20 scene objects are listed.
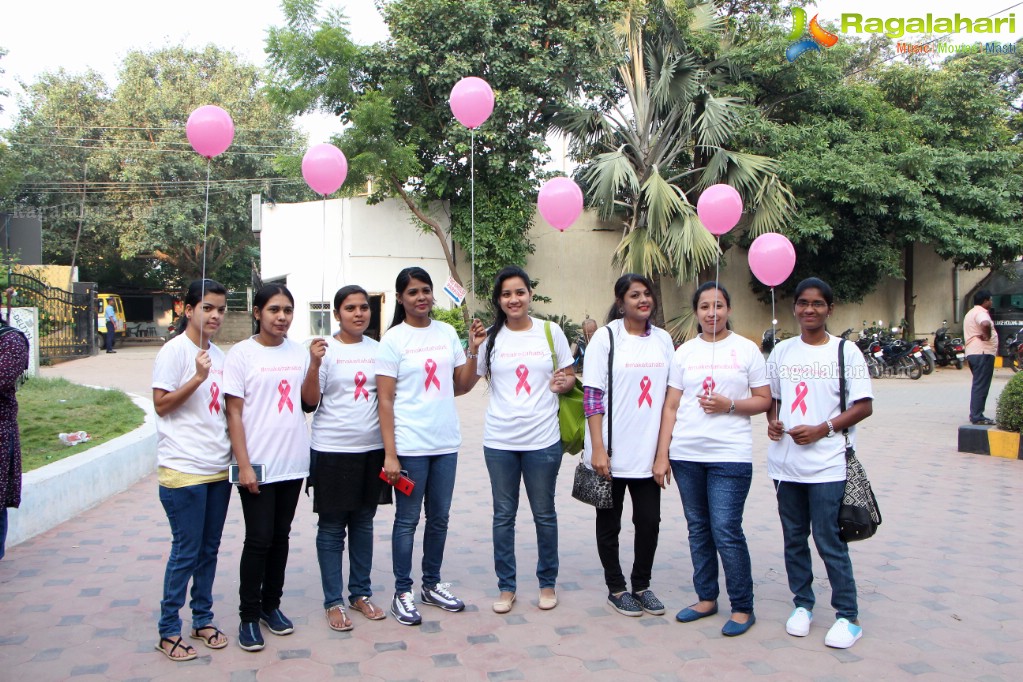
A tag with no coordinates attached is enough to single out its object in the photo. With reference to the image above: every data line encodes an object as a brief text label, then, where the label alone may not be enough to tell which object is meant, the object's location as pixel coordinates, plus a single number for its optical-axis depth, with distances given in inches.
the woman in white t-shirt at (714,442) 143.5
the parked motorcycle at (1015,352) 628.1
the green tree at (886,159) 666.8
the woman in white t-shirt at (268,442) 137.6
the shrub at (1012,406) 309.0
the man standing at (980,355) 366.6
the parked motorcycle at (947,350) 748.6
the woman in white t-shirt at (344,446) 147.3
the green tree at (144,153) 1010.7
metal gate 676.7
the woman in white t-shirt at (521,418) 152.6
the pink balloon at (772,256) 200.5
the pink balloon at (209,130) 182.9
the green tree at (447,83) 631.2
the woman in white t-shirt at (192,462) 133.0
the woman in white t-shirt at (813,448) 138.6
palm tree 627.2
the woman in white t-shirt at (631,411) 149.5
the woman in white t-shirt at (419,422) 149.3
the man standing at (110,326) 888.3
